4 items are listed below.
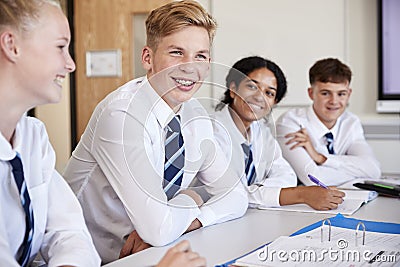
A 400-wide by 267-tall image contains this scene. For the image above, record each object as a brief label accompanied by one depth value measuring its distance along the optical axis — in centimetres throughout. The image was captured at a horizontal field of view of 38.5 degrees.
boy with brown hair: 243
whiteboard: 372
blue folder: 143
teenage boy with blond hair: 138
